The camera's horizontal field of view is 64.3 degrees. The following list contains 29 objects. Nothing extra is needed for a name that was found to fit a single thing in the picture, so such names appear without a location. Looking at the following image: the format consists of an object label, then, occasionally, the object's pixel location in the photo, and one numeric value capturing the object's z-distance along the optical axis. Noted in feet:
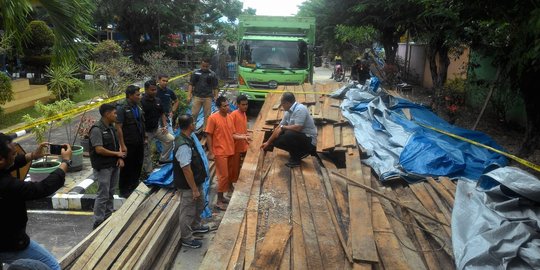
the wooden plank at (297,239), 12.37
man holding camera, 10.30
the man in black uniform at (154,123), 23.98
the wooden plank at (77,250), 14.03
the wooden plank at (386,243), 12.32
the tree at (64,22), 16.24
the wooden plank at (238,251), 12.45
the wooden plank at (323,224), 12.61
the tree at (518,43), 18.25
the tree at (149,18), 77.92
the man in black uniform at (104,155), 17.80
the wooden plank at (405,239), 12.63
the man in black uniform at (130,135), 20.42
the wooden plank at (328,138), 23.40
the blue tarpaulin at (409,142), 21.03
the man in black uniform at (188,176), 16.19
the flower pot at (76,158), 25.75
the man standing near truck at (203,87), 31.07
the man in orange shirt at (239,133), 21.58
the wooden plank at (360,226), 12.44
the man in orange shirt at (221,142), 20.03
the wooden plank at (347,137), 23.95
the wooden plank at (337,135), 24.34
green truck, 43.21
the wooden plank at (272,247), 12.07
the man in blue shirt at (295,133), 21.03
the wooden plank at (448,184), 18.04
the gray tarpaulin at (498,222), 11.32
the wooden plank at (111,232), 13.87
